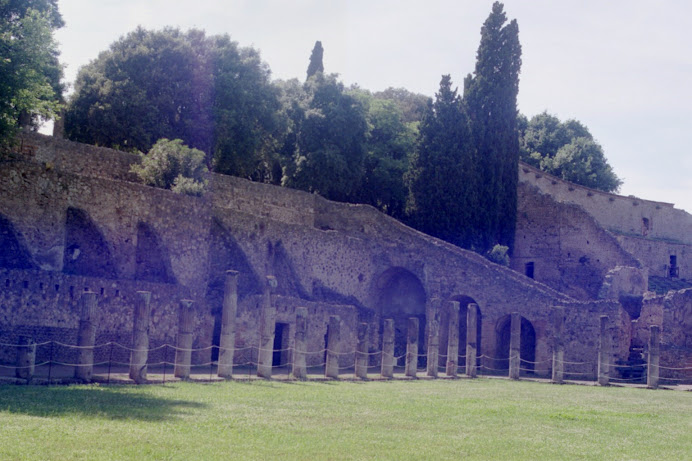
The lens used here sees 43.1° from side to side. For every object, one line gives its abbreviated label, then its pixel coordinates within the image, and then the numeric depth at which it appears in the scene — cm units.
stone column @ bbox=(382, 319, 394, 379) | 2916
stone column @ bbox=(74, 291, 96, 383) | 1934
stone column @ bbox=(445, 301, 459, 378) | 3266
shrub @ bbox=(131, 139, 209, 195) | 3488
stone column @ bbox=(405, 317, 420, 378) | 3058
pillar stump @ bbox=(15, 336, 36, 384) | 1809
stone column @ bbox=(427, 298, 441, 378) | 3190
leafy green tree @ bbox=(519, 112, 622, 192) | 6144
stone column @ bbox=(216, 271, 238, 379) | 2378
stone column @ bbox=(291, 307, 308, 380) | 2544
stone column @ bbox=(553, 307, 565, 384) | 3241
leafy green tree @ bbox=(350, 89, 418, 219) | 4844
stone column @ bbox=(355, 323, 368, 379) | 2797
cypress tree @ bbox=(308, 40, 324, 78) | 5497
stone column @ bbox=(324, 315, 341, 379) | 2653
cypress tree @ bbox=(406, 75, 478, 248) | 4388
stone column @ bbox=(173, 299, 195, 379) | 2227
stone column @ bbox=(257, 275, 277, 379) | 2459
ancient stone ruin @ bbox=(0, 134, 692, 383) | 2445
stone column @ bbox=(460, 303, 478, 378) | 3346
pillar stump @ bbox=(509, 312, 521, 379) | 3347
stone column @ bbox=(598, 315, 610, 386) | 3212
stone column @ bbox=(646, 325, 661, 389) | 3184
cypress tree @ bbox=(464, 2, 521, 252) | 4484
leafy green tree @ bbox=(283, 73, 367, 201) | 4509
